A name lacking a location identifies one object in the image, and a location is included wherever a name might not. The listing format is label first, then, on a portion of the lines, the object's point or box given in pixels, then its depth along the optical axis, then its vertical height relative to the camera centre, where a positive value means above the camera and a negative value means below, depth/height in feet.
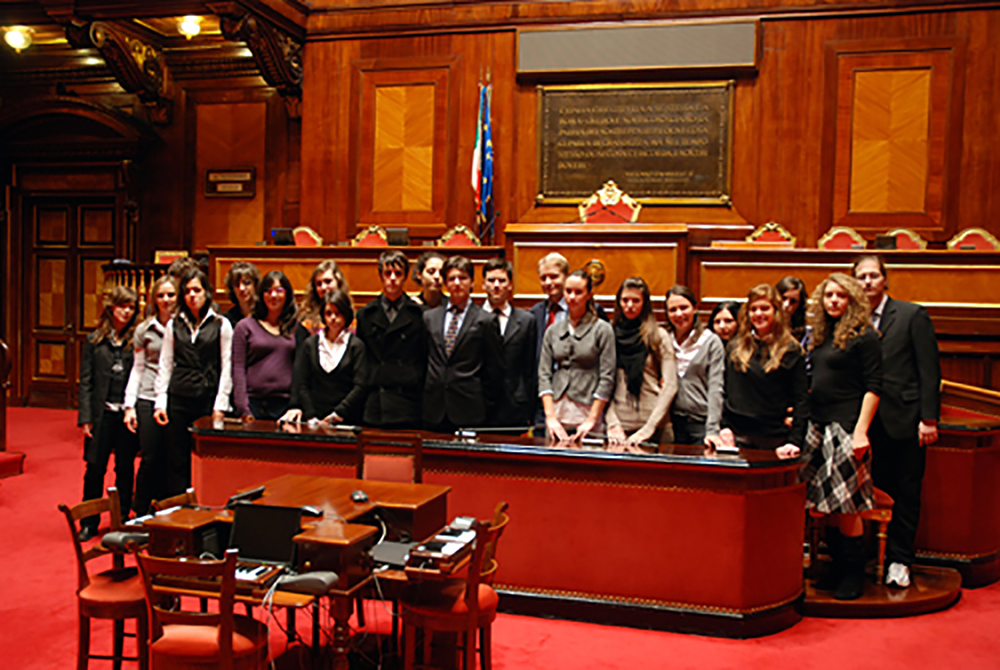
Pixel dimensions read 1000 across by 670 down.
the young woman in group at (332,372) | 14.01 -1.49
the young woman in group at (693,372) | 12.91 -1.22
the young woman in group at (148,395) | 14.85 -2.11
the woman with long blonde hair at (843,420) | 12.42 -1.85
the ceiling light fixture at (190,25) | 26.63 +8.34
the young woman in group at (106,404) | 15.83 -2.42
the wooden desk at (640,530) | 11.32 -3.34
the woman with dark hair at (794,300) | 14.74 -0.03
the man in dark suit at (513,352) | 13.99 -1.05
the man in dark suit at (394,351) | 13.80 -1.08
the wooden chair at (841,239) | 21.72 +1.62
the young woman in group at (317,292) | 14.70 -0.13
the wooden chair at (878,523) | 12.79 -3.69
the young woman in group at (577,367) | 12.74 -1.18
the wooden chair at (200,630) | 7.32 -3.38
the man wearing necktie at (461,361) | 13.67 -1.21
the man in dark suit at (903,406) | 13.26 -1.70
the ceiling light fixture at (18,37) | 29.22 +8.62
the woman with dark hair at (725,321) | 14.23 -0.42
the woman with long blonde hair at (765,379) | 12.35 -1.25
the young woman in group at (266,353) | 14.70 -1.26
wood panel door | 31.35 -0.20
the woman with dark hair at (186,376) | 14.70 -1.71
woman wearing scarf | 12.90 -1.15
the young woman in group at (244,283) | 15.07 +0.00
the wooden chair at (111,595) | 8.74 -3.40
